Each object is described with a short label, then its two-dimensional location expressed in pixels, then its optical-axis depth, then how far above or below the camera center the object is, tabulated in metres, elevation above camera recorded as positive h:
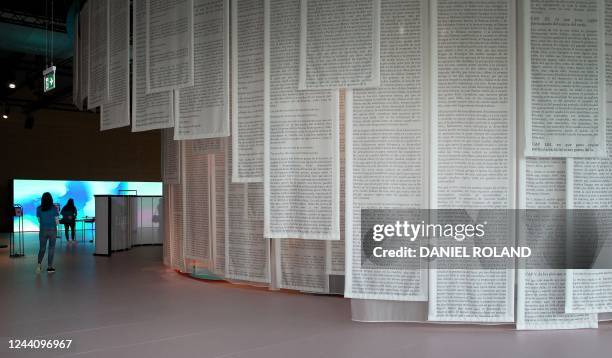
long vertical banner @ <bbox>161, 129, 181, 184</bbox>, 9.45 +0.48
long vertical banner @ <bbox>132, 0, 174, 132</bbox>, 6.44 +1.10
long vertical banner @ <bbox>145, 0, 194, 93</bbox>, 6.12 +1.64
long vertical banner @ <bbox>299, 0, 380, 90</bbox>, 5.18 +1.37
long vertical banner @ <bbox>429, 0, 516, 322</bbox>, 5.18 +0.46
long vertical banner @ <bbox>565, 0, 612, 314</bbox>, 5.19 -0.18
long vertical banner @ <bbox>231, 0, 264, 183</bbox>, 5.76 +1.05
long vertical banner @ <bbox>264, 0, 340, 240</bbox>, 5.41 +0.42
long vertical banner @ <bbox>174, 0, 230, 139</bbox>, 5.89 +1.14
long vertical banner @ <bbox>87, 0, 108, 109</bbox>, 7.35 +1.83
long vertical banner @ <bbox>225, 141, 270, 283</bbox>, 7.31 -0.74
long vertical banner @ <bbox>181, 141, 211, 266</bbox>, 8.50 -0.28
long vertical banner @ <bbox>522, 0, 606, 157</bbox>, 5.11 +1.03
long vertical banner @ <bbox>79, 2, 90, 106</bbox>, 8.53 +2.20
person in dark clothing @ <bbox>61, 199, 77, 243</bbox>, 17.50 -0.99
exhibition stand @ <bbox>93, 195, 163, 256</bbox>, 12.98 -0.95
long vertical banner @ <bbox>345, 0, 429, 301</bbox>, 5.29 +0.38
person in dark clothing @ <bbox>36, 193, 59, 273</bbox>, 9.87 -0.72
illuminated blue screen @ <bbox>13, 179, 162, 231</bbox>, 22.17 -0.23
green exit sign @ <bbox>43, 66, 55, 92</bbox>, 9.16 +1.84
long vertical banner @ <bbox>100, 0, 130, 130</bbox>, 6.93 +1.55
